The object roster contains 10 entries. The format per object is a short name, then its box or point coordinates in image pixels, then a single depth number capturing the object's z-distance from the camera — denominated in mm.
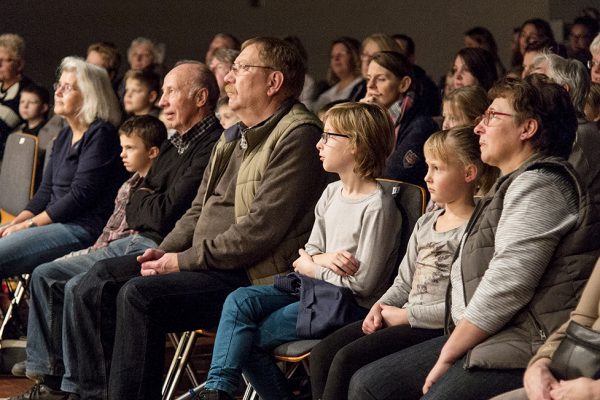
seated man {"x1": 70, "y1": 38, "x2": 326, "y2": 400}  6170
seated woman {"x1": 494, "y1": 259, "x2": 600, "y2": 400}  3842
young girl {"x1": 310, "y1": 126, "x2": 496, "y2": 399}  5044
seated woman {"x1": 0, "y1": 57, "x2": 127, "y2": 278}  8208
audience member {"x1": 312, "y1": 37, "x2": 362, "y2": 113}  11701
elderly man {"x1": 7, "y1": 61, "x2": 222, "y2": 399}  7287
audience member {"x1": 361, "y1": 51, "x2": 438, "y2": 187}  7306
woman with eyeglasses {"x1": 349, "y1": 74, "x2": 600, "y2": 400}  4353
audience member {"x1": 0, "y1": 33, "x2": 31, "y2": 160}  11951
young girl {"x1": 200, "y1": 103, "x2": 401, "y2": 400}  5671
